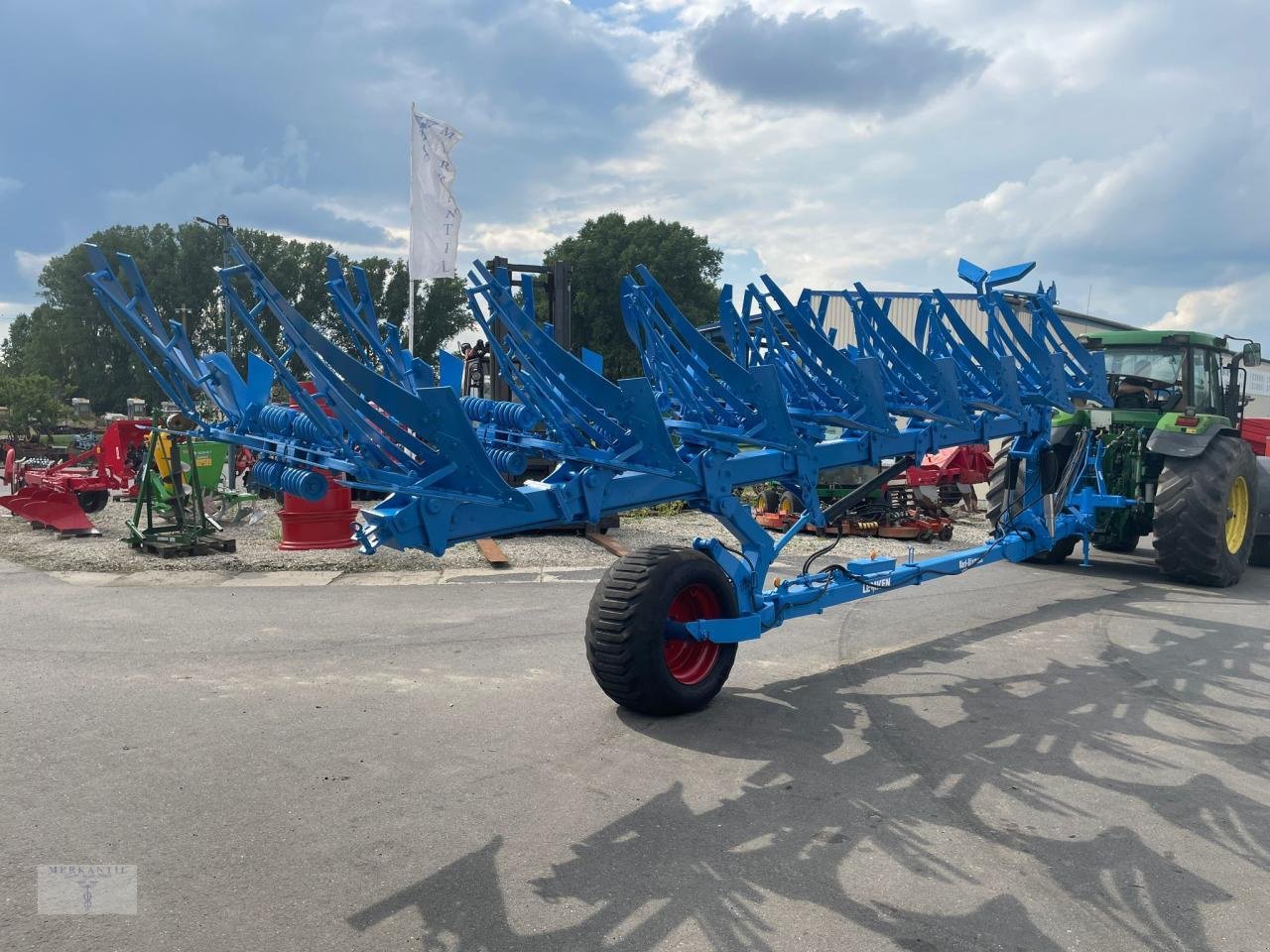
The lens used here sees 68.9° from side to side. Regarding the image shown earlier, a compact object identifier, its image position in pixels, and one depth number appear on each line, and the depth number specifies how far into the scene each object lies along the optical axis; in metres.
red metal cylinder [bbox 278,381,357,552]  11.32
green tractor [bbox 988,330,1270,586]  9.12
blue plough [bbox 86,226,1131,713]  3.88
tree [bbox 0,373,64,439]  38.72
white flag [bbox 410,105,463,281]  14.81
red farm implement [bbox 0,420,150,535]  12.98
